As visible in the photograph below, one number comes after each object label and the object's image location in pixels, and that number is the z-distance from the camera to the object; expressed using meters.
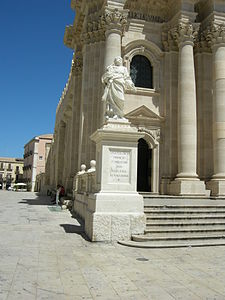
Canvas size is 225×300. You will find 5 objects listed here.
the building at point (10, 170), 92.06
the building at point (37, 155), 70.56
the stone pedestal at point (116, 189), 7.40
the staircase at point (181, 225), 7.31
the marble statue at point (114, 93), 8.25
